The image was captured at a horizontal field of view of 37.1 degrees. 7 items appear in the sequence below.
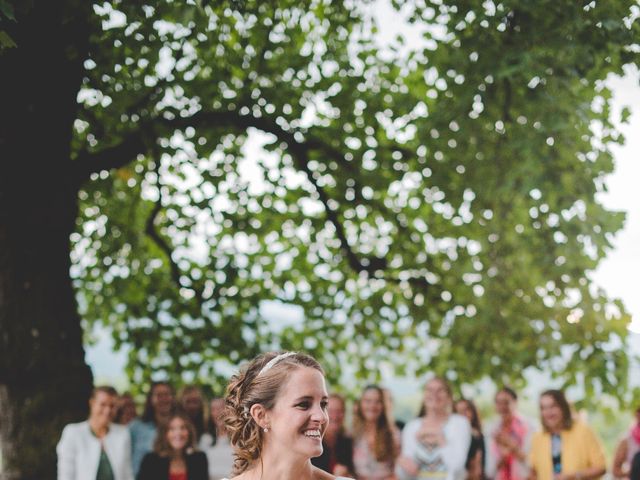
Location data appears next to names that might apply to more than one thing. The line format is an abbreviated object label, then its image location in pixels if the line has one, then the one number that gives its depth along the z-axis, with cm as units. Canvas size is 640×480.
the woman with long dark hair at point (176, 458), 844
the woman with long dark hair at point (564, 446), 892
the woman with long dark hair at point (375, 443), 933
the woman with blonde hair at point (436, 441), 898
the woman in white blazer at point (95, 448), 853
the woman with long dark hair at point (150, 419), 927
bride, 392
